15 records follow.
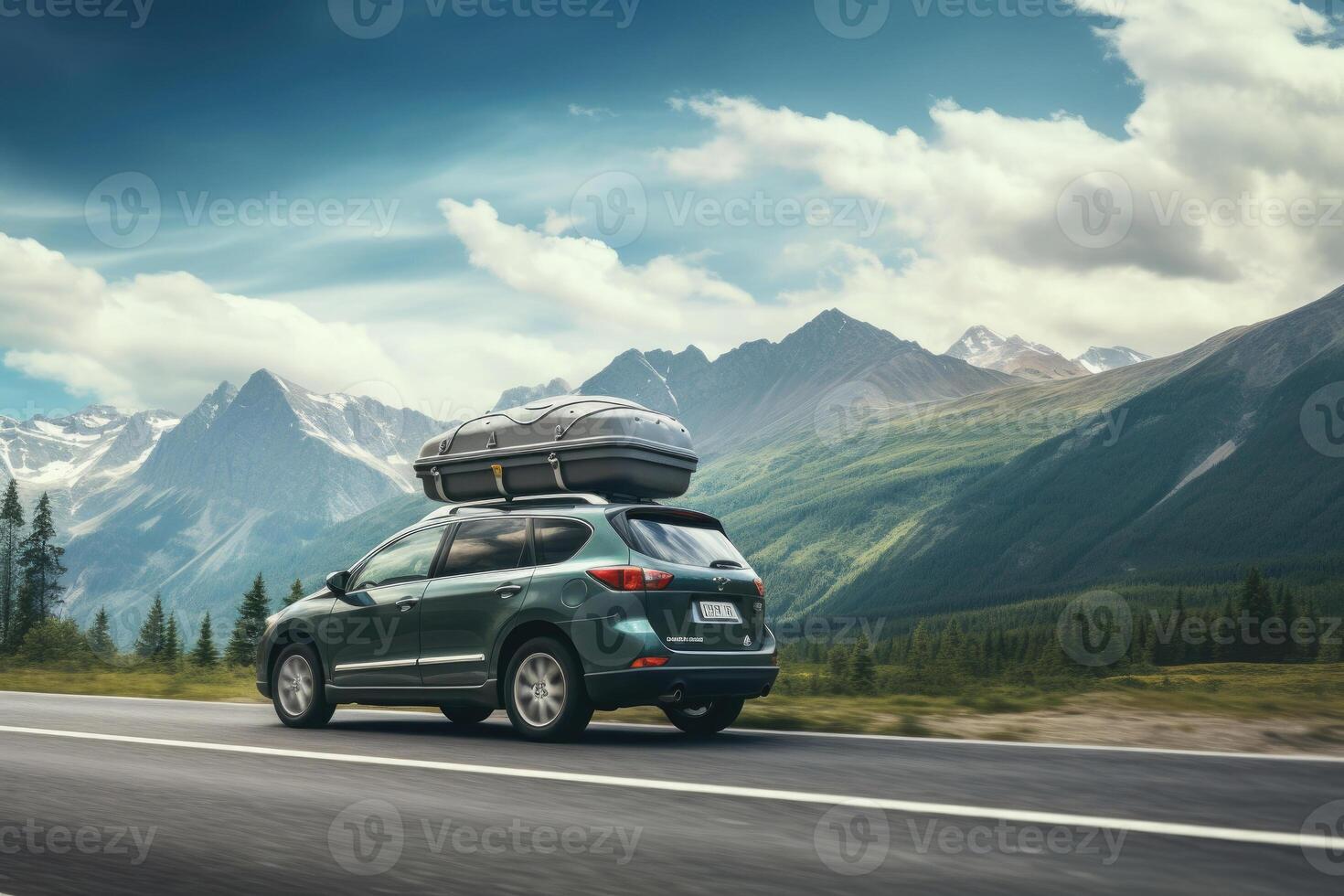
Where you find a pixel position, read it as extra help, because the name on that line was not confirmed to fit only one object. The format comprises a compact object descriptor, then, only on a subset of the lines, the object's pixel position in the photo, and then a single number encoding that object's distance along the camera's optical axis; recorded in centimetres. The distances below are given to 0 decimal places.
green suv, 925
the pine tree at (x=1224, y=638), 12900
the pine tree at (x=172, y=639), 7652
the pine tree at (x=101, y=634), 9906
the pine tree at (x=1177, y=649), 13375
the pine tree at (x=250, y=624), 6556
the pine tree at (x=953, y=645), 11736
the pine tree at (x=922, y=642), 13250
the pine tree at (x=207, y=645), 6858
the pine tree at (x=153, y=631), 10106
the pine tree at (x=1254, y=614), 12531
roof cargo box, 1041
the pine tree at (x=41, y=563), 7494
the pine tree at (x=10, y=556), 7879
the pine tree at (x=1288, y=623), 12975
